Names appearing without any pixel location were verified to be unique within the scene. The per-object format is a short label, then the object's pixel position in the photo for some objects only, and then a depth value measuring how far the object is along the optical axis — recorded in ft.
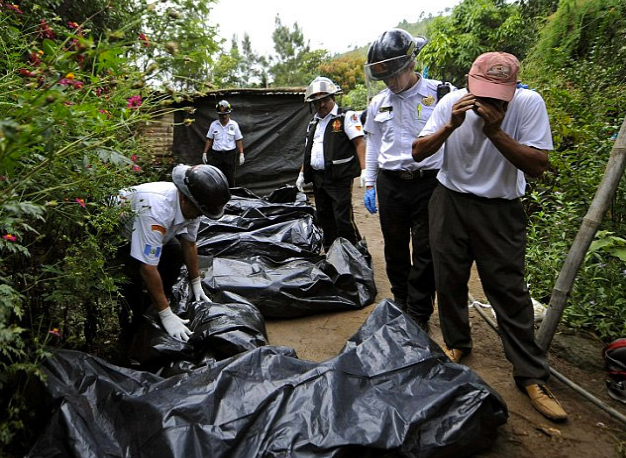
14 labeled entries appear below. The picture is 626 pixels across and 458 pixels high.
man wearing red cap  5.62
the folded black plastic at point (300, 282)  9.45
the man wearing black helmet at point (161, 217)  6.68
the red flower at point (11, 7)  4.84
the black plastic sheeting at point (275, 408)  4.49
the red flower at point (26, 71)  3.49
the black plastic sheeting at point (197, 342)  6.40
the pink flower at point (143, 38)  3.90
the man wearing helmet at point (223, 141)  19.98
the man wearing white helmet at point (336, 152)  11.78
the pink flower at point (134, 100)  5.10
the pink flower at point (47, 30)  4.35
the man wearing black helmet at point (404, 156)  7.89
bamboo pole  6.26
